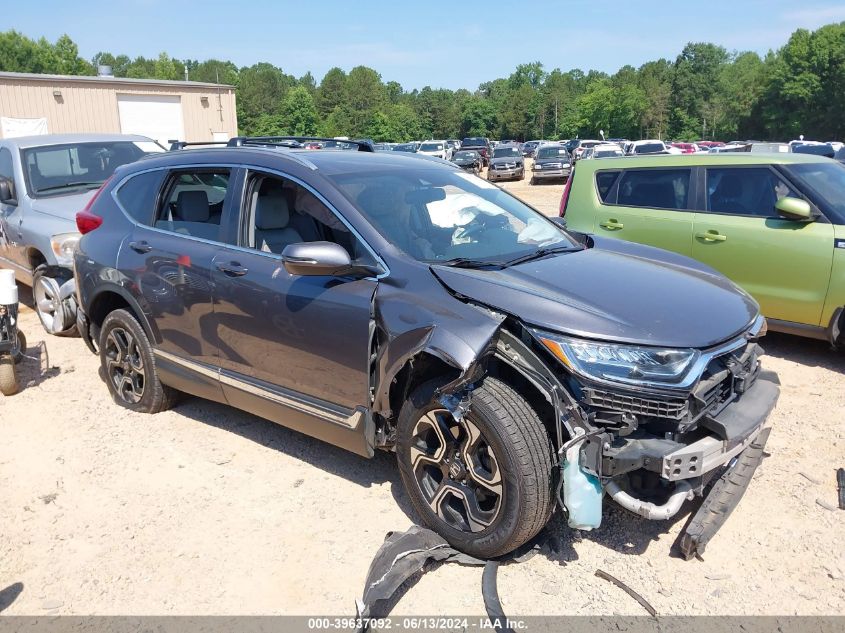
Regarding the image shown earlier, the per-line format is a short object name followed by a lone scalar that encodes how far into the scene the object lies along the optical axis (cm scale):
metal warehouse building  2547
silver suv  694
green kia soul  565
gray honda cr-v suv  294
